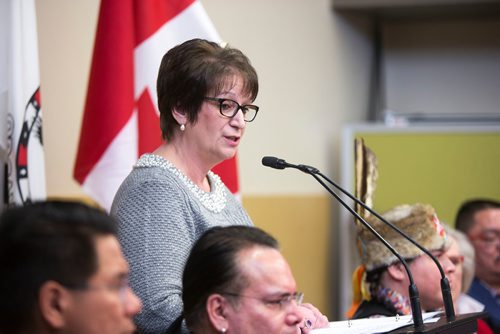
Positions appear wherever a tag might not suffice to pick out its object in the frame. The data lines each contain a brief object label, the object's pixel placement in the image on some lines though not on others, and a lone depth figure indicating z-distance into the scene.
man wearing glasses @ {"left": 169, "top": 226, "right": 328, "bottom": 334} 3.90
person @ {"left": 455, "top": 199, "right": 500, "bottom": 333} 8.43
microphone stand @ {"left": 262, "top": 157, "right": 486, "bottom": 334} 4.43
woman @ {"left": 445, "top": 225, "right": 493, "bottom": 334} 6.72
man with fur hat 6.29
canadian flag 6.84
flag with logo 5.84
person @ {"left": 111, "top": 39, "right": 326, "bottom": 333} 4.56
